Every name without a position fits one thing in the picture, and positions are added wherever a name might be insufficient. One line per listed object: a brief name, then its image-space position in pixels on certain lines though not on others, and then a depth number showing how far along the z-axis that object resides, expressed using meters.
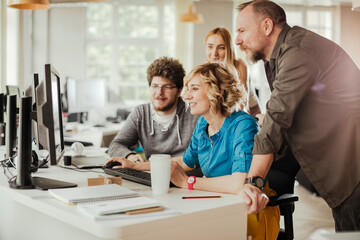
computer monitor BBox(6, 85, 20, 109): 3.41
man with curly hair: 2.73
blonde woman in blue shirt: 1.95
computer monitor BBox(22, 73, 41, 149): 1.98
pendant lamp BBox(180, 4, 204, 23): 6.83
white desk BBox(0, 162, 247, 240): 1.27
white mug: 1.65
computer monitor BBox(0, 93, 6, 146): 3.28
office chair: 2.06
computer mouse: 2.27
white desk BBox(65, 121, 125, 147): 4.32
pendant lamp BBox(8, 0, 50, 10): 3.50
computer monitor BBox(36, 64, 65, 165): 1.66
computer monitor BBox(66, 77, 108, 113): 5.07
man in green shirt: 1.80
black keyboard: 1.88
